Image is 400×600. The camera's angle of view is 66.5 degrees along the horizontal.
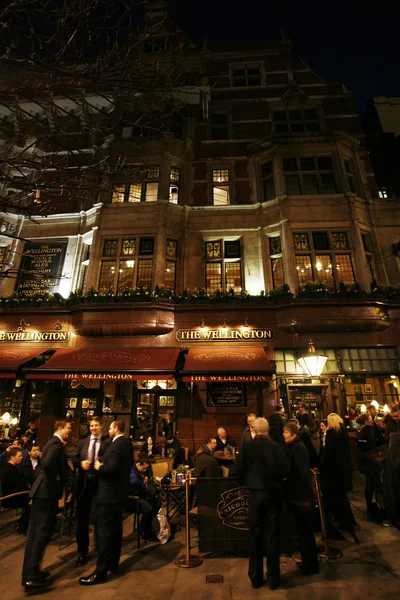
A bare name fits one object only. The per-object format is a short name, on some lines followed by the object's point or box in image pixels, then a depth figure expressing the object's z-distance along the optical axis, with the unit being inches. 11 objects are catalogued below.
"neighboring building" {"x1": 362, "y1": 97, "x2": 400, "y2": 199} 778.2
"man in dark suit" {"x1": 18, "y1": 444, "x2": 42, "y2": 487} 275.0
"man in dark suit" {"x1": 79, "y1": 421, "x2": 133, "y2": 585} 165.0
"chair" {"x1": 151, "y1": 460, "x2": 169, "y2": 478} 316.5
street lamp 319.9
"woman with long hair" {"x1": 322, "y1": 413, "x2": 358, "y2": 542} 221.3
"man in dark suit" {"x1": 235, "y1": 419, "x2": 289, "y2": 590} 159.5
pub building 458.6
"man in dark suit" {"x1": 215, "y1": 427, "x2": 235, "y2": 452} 360.8
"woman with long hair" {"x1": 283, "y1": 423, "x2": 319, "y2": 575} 168.4
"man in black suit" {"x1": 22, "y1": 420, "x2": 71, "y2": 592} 164.1
